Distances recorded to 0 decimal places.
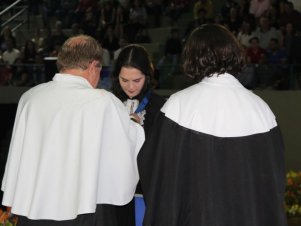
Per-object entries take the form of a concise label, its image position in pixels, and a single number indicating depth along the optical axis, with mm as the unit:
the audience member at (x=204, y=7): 14148
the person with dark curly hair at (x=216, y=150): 3576
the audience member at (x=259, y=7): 13320
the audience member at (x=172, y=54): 11023
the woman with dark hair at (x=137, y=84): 4609
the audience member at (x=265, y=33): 12141
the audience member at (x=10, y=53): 12695
